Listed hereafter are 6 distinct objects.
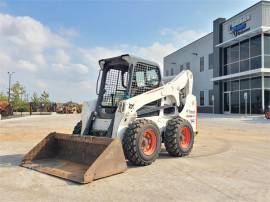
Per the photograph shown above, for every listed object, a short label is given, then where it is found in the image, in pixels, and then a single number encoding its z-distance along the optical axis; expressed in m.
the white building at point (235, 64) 20.11
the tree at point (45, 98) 44.72
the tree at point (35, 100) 43.56
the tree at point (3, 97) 37.45
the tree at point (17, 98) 37.34
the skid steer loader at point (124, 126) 4.56
